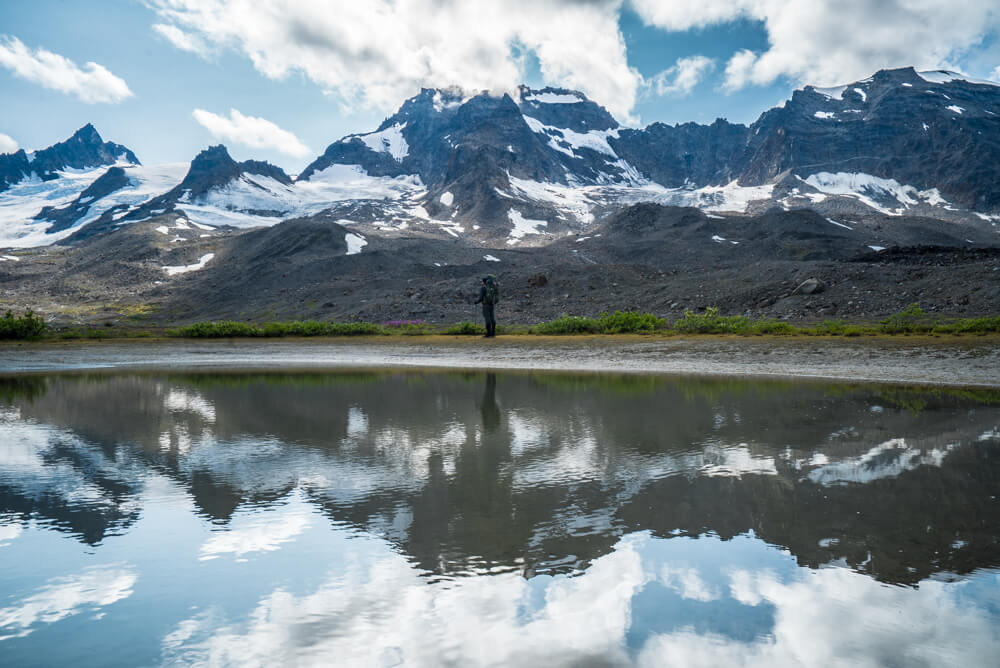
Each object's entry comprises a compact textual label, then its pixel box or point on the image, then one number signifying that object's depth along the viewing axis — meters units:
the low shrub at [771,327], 32.62
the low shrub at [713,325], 33.72
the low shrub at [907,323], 28.83
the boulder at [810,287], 45.62
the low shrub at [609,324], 38.72
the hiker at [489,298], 37.84
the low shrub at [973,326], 26.03
